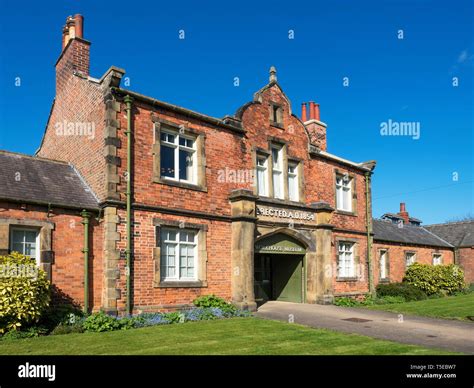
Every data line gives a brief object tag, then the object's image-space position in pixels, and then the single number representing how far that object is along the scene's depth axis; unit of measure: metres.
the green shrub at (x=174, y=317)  13.22
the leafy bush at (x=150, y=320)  12.46
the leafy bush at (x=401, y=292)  23.25
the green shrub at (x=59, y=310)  11.95
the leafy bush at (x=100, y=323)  11.83
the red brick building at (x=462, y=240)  33.19
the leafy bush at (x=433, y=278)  25.83
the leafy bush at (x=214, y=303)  14.94
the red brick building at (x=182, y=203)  13.34
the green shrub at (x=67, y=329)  11.39
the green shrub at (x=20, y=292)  10.60
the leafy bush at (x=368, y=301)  20.72
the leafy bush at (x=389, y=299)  21.75
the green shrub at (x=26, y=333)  10.57
